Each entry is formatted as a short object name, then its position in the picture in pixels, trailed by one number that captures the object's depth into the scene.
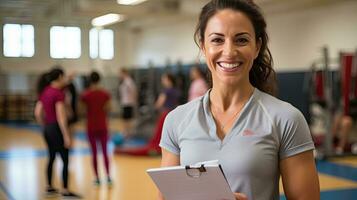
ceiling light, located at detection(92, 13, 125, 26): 14.71
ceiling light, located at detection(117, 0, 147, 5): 11.85
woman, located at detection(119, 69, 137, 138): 11.31
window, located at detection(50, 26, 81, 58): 16.16
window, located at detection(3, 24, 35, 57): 14.34
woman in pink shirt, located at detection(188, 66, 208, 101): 8.84
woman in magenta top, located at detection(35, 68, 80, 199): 5.64
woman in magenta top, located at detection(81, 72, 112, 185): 6.17
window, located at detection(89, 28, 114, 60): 17.34
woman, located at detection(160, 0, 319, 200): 1.45
